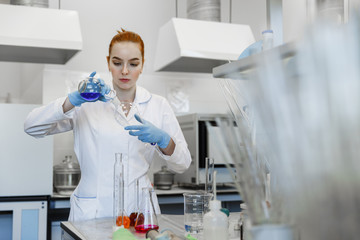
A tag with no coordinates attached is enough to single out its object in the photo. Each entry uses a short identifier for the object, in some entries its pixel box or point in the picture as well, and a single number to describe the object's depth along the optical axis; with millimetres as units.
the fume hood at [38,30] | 2352
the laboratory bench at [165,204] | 2664
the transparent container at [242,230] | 1130
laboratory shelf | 368
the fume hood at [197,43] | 2502
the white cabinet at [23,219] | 2559
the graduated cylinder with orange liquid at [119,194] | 1330
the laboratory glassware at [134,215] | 1446
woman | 1866
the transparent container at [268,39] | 849
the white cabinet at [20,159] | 2643
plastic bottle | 1008
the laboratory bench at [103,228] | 1329
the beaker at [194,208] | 1267
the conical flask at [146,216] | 1312
